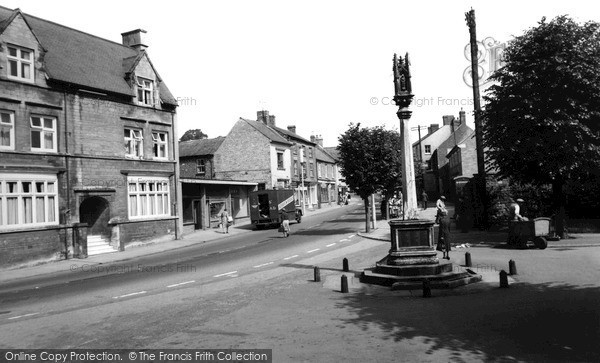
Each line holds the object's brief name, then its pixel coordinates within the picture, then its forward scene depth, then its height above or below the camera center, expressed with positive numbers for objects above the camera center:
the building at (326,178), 60.97 +2.34
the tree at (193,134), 90.69 +13.76
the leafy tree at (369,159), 26.59 +2.01
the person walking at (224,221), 31.49 -1.58
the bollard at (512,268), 12.14 -2.26
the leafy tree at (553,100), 17.69 +3.47
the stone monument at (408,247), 11.48 -1.55
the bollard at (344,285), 11.09 -2.29
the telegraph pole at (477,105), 23.31 +4.49
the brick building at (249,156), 46.69 +4.49
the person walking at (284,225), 26.53 -1.73
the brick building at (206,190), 32.62 +0.74
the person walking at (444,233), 15.68 -1.59
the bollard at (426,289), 10.16 -2.28
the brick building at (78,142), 19.91 +3.27
